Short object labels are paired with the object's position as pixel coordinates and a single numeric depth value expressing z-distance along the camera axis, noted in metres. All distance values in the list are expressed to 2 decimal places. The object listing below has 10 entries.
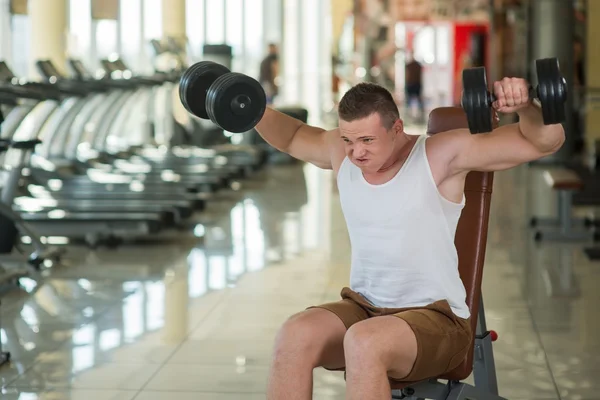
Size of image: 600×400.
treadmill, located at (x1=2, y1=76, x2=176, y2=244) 6.66
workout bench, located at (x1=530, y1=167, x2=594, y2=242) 6.68
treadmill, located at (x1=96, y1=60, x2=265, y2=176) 10.27
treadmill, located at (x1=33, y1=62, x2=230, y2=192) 9.14
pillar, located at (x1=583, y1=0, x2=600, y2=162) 14.33
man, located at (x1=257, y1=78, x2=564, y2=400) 2.42
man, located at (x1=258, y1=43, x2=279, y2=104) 15.30
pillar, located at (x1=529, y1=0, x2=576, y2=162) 12.06
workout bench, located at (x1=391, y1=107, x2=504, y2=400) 2.62
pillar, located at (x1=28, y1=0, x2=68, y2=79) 10.67
